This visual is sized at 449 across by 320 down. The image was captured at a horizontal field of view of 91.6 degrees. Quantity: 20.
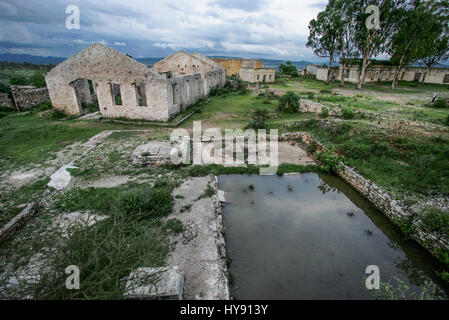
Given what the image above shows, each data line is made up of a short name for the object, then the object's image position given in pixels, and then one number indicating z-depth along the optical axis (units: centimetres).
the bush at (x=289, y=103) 1809
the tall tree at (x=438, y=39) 2300
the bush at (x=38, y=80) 2178
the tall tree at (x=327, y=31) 2710
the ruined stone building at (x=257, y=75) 3412
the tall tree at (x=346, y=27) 2481
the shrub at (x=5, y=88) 1822
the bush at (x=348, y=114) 1437
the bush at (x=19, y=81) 2138
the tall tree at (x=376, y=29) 2241
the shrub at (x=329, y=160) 1003
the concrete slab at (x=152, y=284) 395
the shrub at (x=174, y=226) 598
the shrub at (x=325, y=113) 1599
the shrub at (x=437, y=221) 577
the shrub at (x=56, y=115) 1617
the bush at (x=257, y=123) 1446
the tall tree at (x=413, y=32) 2184
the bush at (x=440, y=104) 1709
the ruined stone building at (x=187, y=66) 2641
